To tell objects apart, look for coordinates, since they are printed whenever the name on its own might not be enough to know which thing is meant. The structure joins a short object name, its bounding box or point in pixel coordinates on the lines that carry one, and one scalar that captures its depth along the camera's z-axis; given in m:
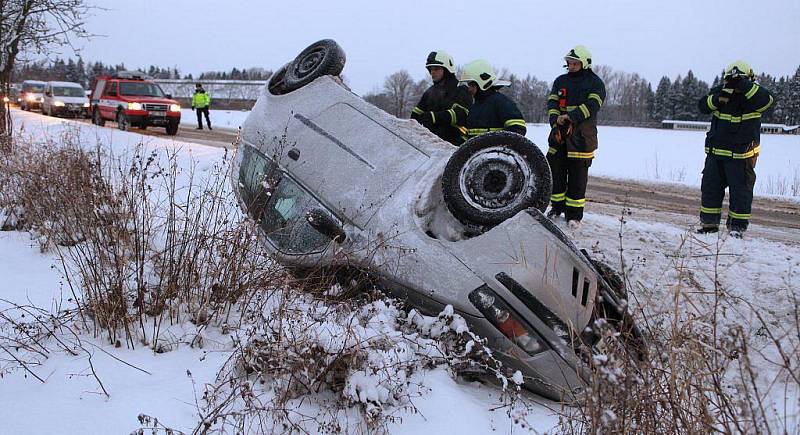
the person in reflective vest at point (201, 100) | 18.55
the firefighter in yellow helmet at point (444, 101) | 5.86
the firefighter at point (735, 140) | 5.73
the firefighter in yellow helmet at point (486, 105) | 5.23
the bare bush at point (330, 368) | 2.48
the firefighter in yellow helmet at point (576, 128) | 5.70
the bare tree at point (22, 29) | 9.34
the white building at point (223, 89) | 44.91
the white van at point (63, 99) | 22.39
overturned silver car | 2.90
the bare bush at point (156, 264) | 3.04
